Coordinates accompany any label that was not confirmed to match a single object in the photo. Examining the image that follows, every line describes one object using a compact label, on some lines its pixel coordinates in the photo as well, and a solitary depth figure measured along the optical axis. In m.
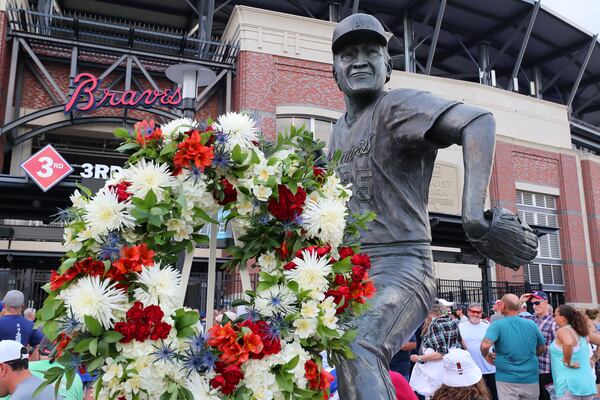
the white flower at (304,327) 2.14
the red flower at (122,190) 2.18
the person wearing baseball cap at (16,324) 7.32
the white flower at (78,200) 2.29
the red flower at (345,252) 2.37
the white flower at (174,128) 2.34
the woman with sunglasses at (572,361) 7.07
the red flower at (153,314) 1.98
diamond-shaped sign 14.19
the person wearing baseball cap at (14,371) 4.61
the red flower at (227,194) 2.30
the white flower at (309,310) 2.13
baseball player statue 2.42
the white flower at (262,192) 2.25
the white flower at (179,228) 2.16
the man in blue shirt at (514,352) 7.24
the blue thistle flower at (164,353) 1.97
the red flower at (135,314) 1.98
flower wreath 1.98
